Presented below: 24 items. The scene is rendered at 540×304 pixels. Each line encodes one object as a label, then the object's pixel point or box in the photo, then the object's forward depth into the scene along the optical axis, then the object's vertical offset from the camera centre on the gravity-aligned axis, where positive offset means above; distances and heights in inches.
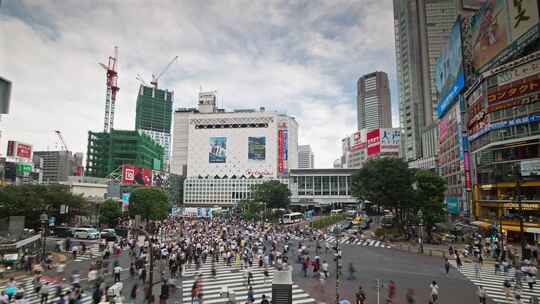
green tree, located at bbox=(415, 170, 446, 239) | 1536.7 -65.2
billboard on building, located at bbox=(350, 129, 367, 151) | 5759.8 +846.0
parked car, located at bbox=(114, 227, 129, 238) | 1705.7 -265.6
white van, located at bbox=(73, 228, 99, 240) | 1567.4 -251.9
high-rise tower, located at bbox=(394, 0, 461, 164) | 4530.0 +1900.8
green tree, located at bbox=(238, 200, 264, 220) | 2748.5 -236.2
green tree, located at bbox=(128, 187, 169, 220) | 2037.4 -134.1
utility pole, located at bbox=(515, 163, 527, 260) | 993.6 -203.4
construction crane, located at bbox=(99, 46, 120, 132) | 6186.0 +1783.3
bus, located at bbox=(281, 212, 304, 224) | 2598.4 -294.9
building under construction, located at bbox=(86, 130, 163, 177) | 4005.9 +433.5
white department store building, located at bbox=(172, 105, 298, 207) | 4798.2 +456.7
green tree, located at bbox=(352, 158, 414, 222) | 1692.9 +4.6
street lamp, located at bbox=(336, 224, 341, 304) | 647.2 -239.4
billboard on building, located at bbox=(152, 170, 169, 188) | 3352.1 +55.5
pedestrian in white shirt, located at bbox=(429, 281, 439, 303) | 629.0 -219.6
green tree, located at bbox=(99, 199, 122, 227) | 1878.7 -175.3
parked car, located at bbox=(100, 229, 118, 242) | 1524.4 -258.7
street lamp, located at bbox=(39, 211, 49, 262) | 963.3 -149.3
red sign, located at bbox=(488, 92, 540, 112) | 1417.3 +402.0
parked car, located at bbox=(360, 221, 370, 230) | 2113.4 -280.6
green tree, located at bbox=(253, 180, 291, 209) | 3216.0 -110.3
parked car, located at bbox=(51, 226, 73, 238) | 1626.5 -254.8
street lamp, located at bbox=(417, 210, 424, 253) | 1254.6 -166.0
